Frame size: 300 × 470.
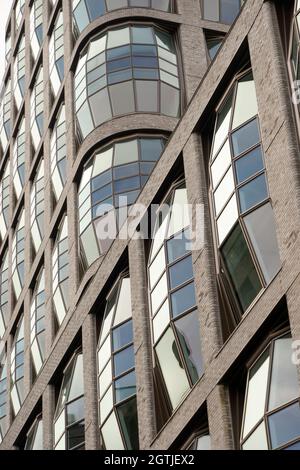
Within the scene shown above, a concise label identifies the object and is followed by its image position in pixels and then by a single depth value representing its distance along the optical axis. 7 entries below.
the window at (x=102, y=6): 36.69
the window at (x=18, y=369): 40.06
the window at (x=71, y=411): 30.86
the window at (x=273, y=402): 19.00
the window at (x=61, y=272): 35.88
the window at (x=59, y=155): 38.59
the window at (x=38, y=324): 38.34
